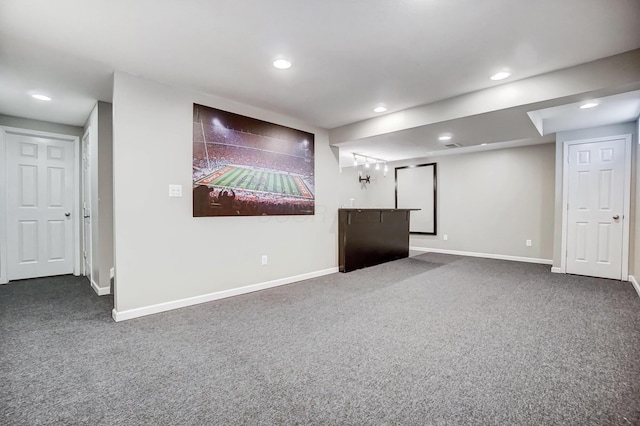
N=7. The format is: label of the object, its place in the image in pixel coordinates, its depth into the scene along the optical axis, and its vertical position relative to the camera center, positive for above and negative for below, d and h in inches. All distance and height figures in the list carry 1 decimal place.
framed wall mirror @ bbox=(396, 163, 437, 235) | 276.2 +13.8
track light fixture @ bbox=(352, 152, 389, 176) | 253.6 +45.4
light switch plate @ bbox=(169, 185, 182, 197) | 118.6 +6.5
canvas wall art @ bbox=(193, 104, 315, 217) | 127.4 +19.6
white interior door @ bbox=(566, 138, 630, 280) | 166.9 +1.4
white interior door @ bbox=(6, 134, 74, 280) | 160.1 -0.2
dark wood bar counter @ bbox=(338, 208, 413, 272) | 187.5 -20.0
